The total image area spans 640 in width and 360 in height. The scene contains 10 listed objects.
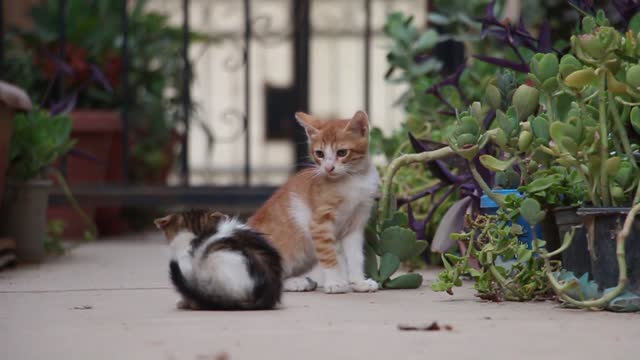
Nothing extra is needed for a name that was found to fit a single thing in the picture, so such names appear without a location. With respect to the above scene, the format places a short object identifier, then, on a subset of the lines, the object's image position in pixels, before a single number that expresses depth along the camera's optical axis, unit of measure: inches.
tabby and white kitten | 264.1
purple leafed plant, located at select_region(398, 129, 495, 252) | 324.8
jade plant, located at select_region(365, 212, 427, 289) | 315.6
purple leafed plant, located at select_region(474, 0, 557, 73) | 347.6
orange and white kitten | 318.0
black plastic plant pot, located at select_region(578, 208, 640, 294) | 259.3
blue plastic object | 302.5
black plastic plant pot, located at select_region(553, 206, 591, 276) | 273.7
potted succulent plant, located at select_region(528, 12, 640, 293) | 257.0
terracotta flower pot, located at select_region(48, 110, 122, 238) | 531.8
